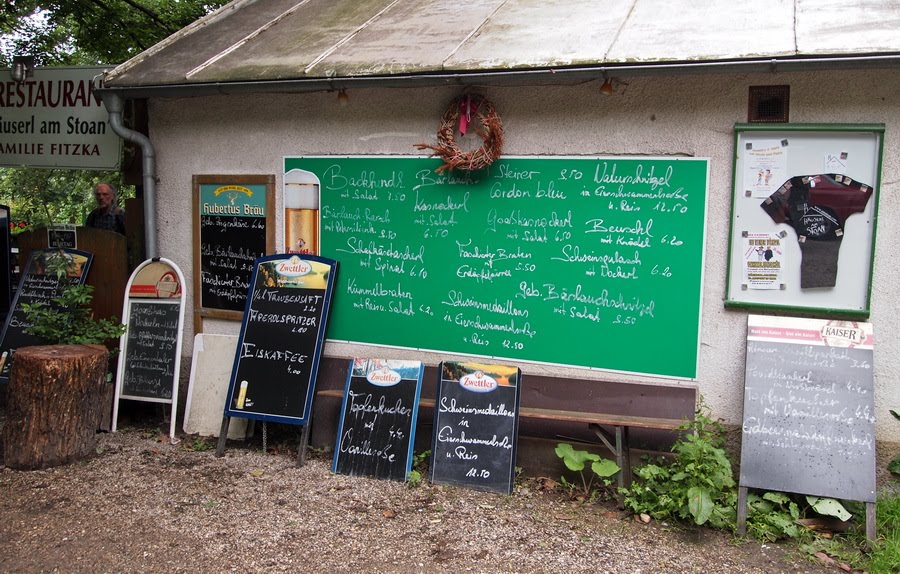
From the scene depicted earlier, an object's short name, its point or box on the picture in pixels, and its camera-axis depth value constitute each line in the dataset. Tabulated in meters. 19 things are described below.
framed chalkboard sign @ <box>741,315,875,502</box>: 4.25
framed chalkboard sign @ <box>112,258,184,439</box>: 6.11
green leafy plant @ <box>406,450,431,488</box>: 5.05
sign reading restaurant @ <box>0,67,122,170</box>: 6.86
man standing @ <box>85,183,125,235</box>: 8.02
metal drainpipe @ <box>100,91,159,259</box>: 6.12
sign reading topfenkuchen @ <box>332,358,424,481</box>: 5.19
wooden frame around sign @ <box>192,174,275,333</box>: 5.93
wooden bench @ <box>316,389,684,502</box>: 4.70
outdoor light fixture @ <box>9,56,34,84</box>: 6.98
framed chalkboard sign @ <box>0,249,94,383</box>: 6.48
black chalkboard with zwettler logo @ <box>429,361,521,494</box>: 4.97
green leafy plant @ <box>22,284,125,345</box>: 5.95
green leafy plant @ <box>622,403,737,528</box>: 4.30
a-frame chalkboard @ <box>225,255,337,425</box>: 5.54
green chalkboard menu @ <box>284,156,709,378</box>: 4.80
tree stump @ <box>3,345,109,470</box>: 5.18
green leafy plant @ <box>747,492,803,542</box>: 4.23
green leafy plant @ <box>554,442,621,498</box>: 4.67
